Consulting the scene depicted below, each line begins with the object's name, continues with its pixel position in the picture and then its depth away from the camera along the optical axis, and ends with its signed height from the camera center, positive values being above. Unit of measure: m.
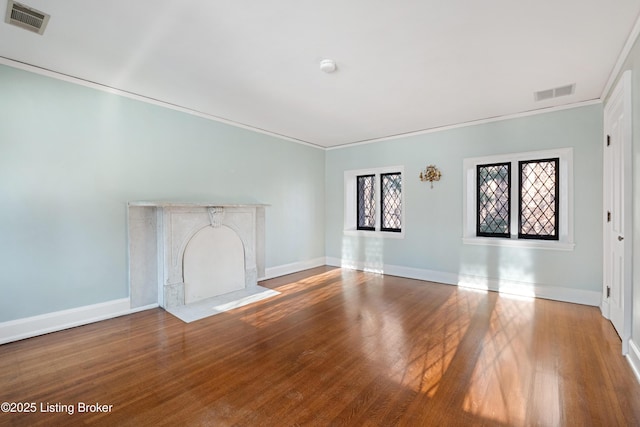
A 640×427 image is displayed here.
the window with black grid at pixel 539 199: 4.15 +0.13
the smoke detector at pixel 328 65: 2.79 +1.41
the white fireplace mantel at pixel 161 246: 3.63 -0.45
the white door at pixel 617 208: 2.48 -0.01
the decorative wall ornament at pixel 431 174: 5.01 +0.60
